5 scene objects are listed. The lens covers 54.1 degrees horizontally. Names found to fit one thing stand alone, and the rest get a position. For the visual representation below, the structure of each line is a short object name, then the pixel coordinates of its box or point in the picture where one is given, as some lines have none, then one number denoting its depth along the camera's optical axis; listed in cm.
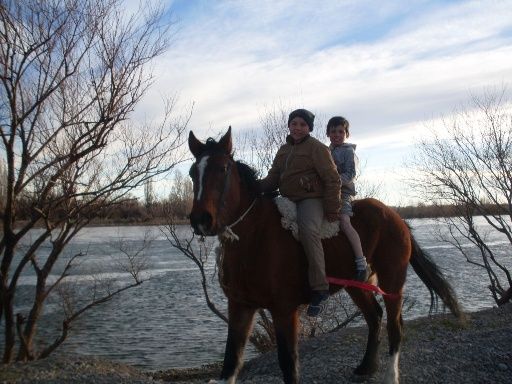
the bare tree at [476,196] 1321
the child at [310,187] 446
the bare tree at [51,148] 804
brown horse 403
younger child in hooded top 496
